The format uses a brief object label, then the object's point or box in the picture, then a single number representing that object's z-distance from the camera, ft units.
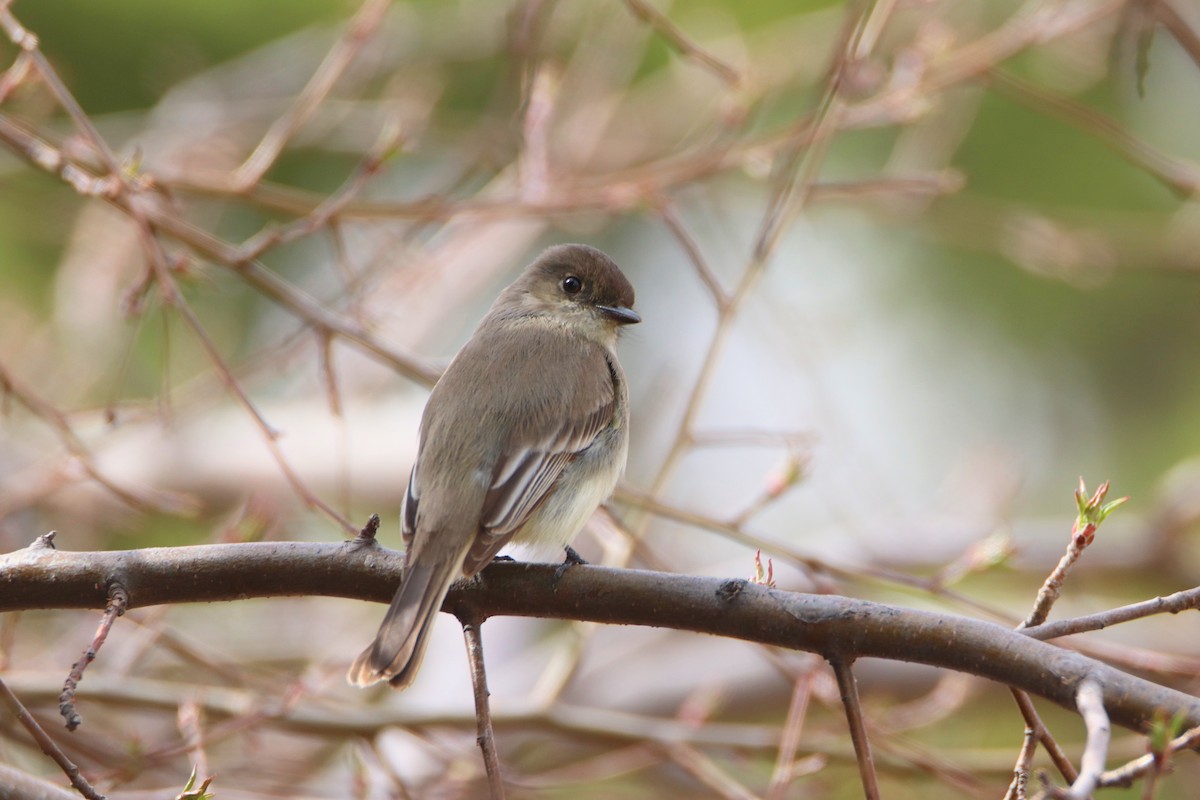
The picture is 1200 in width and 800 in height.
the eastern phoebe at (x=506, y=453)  19.10
